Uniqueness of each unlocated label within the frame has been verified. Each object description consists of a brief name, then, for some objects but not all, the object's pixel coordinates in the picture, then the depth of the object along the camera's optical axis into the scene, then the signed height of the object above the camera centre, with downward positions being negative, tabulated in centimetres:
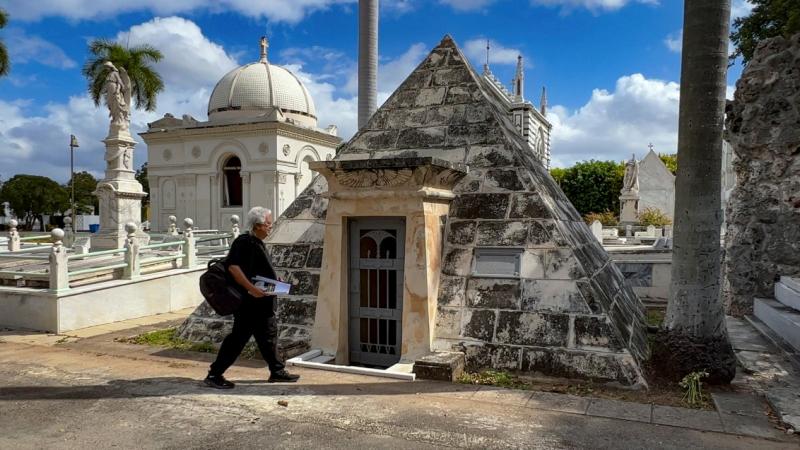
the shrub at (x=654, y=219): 3369 -22
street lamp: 3331 +423
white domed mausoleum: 2723 +334
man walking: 508 -90
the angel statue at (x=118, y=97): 1695 +369
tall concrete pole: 1623 +475
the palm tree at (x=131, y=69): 2719 +736
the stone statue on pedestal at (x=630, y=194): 3769 +148
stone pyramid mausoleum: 547 -60
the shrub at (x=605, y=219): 3682 -26
